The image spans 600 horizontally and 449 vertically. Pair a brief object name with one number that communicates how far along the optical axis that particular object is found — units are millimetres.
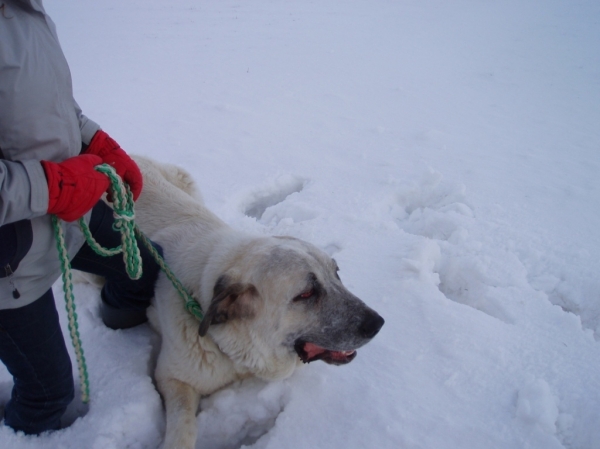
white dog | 869
